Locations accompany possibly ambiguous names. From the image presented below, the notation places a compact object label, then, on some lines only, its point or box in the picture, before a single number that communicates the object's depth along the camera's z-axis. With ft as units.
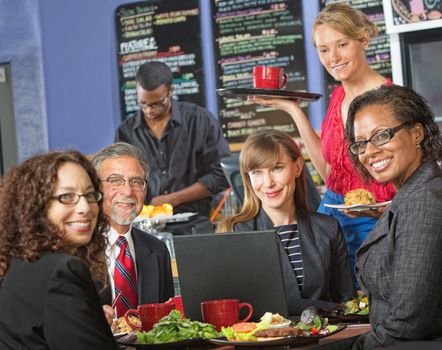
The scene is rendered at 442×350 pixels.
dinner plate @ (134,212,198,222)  14.52
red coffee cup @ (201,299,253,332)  8.14
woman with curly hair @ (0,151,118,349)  6.45
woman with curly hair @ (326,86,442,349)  6.93
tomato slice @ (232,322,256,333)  7.62
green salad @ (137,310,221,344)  7.78
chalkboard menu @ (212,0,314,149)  21.54
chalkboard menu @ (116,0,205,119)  22.62
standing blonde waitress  11.55
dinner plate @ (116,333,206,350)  7.66
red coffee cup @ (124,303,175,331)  8.52
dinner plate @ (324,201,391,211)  10.60
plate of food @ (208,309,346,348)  7.30
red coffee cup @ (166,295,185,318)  8.92
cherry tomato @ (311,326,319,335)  7.52
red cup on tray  12.24
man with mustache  9.97
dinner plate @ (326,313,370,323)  8.43
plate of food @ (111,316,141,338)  8.53
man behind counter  19.26
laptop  8.30
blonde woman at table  10.02
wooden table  7.40
